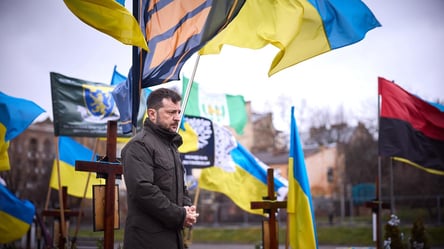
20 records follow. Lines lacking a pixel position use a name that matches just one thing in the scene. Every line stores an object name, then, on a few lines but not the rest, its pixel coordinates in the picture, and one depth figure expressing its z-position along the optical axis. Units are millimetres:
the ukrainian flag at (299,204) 9266
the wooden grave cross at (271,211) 9094
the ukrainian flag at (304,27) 7805
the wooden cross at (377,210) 11008
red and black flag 12609
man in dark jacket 4211
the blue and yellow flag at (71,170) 13859
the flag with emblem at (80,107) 11766
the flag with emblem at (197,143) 12430
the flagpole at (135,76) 6059
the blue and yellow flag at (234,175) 13812
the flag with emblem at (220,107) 16672
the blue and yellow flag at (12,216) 11992
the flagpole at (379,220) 10984
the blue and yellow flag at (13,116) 11438
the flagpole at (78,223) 11027
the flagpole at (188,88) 6338
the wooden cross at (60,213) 10811
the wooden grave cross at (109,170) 5285
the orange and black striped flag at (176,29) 6199
